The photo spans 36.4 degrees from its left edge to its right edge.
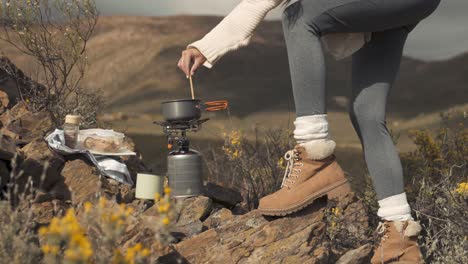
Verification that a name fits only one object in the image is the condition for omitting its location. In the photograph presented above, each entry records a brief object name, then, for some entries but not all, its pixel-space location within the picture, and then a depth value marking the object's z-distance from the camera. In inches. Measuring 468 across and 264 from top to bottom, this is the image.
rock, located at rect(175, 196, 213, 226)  182.4
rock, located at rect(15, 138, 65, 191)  175.0
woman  131.5
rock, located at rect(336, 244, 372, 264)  137.6
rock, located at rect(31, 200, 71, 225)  156.5
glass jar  210.8
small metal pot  179.1
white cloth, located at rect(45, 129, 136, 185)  204.5
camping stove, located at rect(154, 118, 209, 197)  197.6
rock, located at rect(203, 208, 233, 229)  176.0
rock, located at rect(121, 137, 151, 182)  231.8
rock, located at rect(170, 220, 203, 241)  162.2
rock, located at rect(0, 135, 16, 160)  167.9
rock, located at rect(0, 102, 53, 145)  218.4
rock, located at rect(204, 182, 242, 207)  209.2
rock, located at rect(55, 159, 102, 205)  184.1
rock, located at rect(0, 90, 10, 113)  241.1
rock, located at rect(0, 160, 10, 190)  165.0
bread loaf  219.6
